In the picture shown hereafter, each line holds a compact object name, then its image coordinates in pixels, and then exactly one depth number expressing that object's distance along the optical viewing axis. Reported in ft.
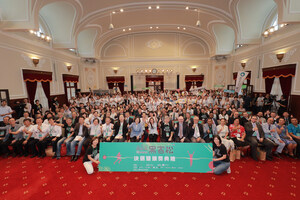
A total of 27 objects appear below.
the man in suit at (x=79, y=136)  15.02
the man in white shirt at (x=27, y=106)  25.19
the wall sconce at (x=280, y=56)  26.37
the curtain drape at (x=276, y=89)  28.73
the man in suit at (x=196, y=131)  16.18
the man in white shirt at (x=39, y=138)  15.34
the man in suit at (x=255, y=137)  14.42
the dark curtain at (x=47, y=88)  32.17
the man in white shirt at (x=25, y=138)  15.55
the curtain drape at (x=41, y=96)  31.35
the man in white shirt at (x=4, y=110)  20.99
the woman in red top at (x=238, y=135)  14.73
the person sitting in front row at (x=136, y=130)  16.83
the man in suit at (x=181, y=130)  16.15
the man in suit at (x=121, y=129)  16.94
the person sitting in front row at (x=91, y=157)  12.37
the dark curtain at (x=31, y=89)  27.81
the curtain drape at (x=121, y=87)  54.90
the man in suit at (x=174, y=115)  21.39
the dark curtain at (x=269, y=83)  29.41
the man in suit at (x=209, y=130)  16.34
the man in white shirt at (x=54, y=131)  16.12
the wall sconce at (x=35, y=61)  28.73
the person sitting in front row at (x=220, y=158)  11.84
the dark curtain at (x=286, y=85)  25.34
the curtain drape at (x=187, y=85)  53.78
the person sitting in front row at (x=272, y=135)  14.76
